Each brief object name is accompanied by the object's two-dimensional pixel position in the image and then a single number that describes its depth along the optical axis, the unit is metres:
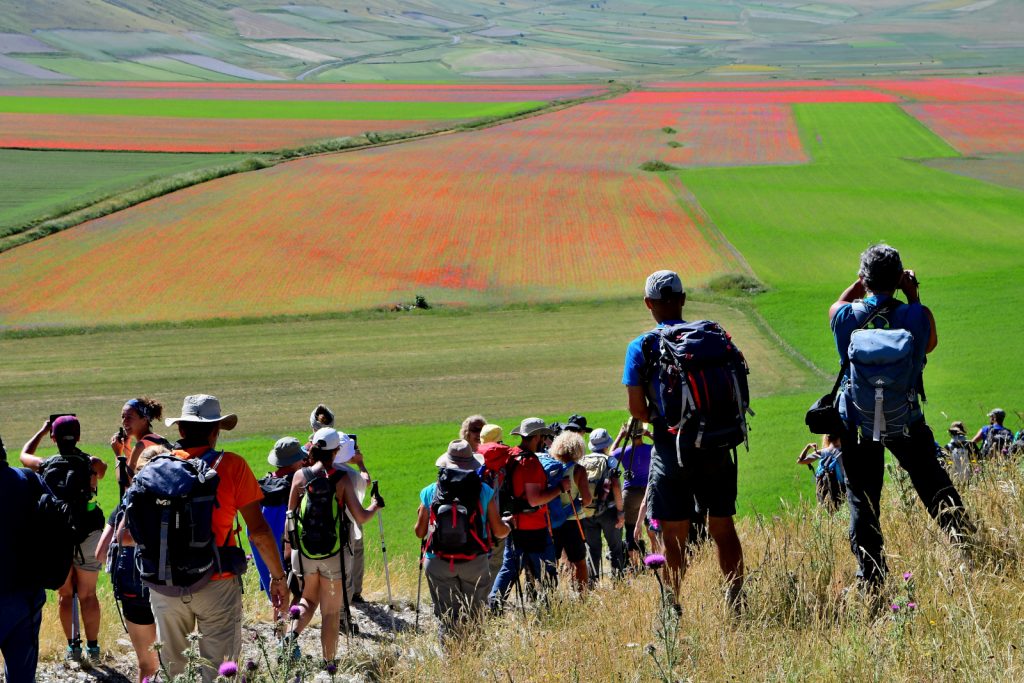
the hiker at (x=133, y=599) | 11.58
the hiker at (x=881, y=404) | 9.23
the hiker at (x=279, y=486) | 14.82
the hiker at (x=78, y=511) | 12.45
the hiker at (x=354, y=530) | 13.63
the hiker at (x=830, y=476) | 15.18
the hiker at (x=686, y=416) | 9.55
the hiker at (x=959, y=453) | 12.25
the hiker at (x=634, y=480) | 16.77
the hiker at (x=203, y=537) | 9.55
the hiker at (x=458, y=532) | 12.16
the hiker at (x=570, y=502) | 13.88
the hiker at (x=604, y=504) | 15.99
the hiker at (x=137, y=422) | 12.91
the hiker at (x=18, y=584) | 8.67
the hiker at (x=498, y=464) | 13.56
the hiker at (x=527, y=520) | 13.48
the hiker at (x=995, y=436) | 16.20
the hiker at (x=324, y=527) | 12.49
